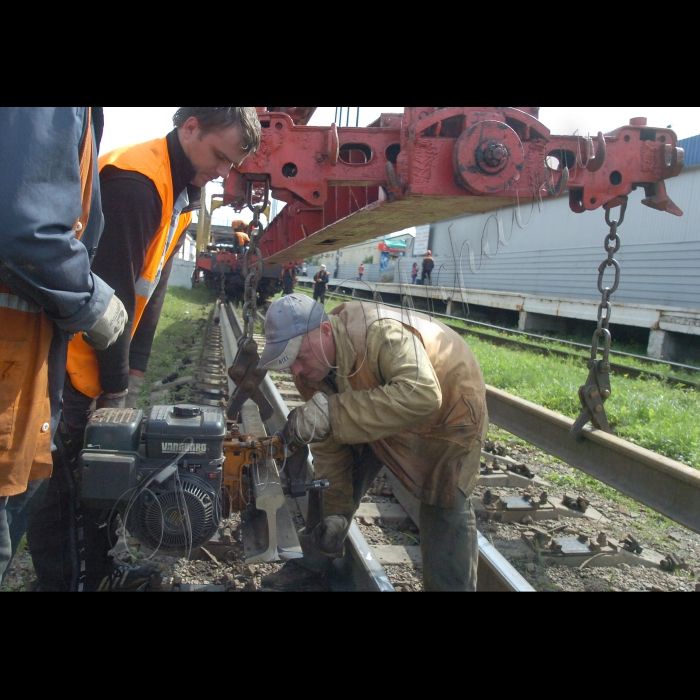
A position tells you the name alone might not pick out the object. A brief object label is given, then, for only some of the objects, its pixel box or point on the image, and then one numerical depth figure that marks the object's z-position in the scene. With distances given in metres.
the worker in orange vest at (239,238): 13.95
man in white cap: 2.44
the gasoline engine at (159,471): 2.07
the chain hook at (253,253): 2.80
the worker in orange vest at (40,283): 1.37
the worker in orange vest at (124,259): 2.12
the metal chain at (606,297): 3.23
